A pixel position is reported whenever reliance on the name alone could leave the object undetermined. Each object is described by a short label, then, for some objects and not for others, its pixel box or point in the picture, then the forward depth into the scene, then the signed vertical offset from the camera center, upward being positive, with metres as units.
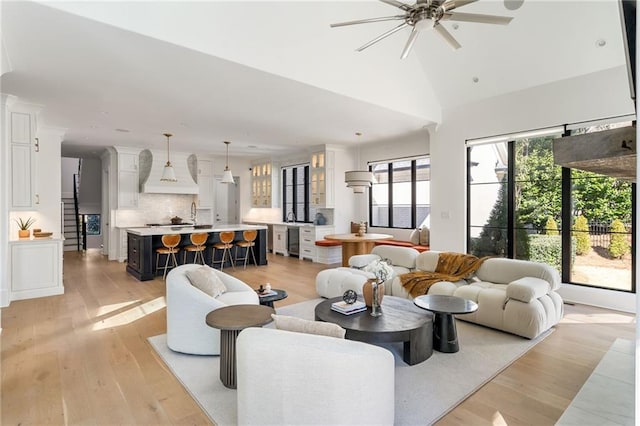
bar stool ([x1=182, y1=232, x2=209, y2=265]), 6.74 -0.63
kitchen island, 6.36 -0.69
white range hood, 8.98 +0.99
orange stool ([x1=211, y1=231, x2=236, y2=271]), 7.20 -0.76
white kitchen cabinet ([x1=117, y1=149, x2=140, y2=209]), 8.69 +0.79
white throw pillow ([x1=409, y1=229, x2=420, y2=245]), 7.50 -0.60
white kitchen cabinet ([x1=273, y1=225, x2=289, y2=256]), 9.52 -0.84
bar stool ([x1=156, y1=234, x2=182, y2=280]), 6.41 -0.76
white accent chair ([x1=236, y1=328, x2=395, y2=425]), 1.73 -0.88
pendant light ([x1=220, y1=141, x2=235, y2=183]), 8.13 +0.79
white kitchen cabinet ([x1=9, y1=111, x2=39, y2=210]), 5.05 +0.75
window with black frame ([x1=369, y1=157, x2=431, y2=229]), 7.90 +0.39
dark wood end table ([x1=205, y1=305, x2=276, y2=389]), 2.57 -0.91
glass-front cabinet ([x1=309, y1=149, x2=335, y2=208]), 8.73 +0.83
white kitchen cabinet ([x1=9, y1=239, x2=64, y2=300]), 5.02 -0.88
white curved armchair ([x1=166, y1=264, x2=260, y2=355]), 3.13 -1.02
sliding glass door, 4.73 -0.04
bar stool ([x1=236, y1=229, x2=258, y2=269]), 7.58 -0.74
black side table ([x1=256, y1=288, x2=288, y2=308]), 3.85 -1.01
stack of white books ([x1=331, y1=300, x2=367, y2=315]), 3.28 -0.96
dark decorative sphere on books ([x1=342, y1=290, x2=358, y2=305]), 3.36 -0.86
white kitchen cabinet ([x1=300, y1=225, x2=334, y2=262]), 8.59 -0.70
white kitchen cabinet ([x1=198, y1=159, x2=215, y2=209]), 10.19 +0.79
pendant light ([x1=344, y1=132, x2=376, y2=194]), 6.42 +0.58
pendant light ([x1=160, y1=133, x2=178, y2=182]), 7.14 +0.78
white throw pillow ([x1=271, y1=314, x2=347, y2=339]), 2.00 -0.70
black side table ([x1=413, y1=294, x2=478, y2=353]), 3.26 -1.10
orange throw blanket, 4.53 -0.90
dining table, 6.41 -0.65
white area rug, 2.37 -1.38
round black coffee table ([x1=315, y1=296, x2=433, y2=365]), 2.88 -1.02
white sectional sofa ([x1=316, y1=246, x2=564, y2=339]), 3.64 -0.98
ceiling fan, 2.69 +1.59
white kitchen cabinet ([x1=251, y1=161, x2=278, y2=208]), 10.54 +0.80
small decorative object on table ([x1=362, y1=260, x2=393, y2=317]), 3.31 -0.75
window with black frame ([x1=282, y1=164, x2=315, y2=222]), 10.09 +0.48
